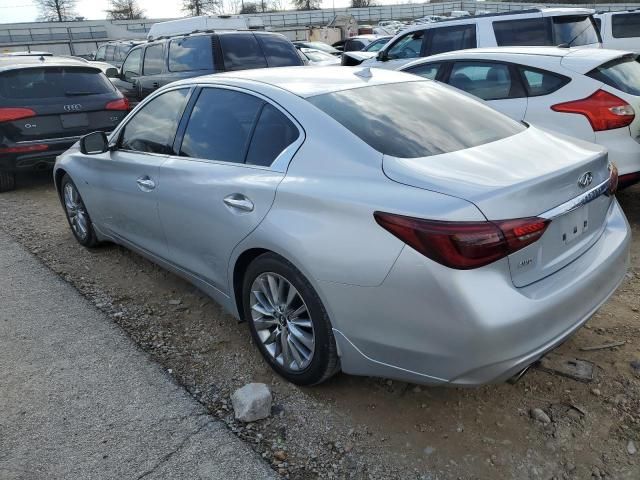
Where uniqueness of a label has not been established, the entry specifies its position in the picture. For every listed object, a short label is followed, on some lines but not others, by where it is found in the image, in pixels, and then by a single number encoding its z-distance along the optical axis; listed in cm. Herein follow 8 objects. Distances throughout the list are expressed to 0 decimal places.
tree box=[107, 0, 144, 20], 7038
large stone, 269
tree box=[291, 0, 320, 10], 7678
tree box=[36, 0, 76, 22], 6931
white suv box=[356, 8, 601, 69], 756
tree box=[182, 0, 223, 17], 7062
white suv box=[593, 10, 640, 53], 1007
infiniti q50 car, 214
